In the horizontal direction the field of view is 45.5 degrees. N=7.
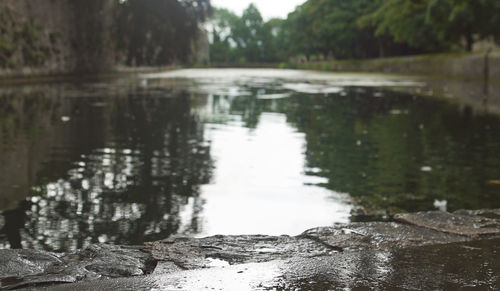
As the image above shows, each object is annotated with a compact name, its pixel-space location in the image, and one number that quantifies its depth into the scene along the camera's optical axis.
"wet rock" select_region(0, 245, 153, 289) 2.24
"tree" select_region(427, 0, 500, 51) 22.34
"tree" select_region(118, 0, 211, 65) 24.44
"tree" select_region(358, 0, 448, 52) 30.09
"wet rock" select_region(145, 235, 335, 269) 2.54
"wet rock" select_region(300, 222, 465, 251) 2.71
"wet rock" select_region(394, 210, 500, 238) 2.85
